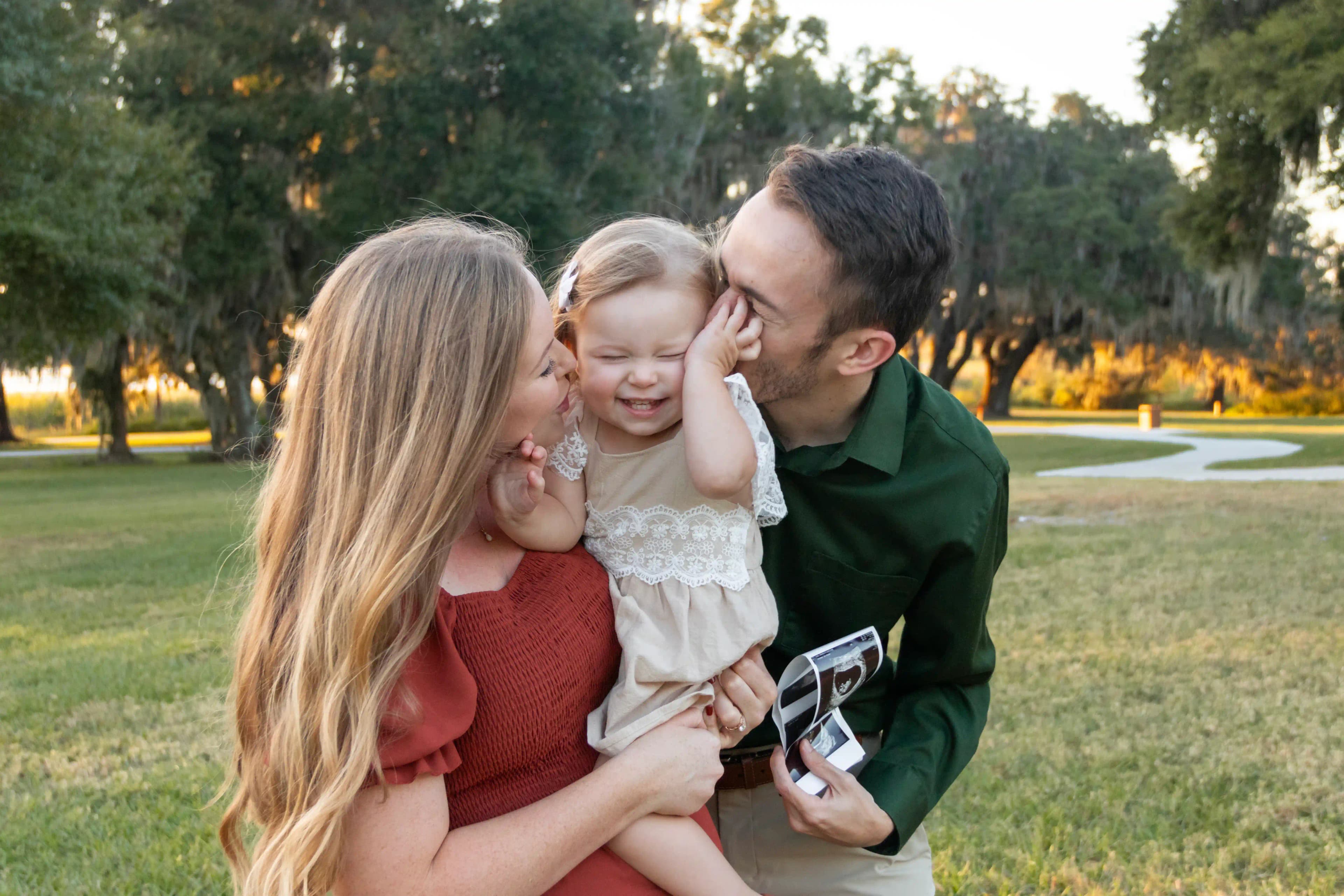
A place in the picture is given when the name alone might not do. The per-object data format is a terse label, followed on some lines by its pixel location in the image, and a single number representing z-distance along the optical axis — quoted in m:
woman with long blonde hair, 1.47
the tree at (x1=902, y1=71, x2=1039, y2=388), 34.19
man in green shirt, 2.07
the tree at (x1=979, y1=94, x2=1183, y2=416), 33.03
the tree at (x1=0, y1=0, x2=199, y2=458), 11.35
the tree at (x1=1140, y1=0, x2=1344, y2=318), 11.12
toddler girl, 1.75
